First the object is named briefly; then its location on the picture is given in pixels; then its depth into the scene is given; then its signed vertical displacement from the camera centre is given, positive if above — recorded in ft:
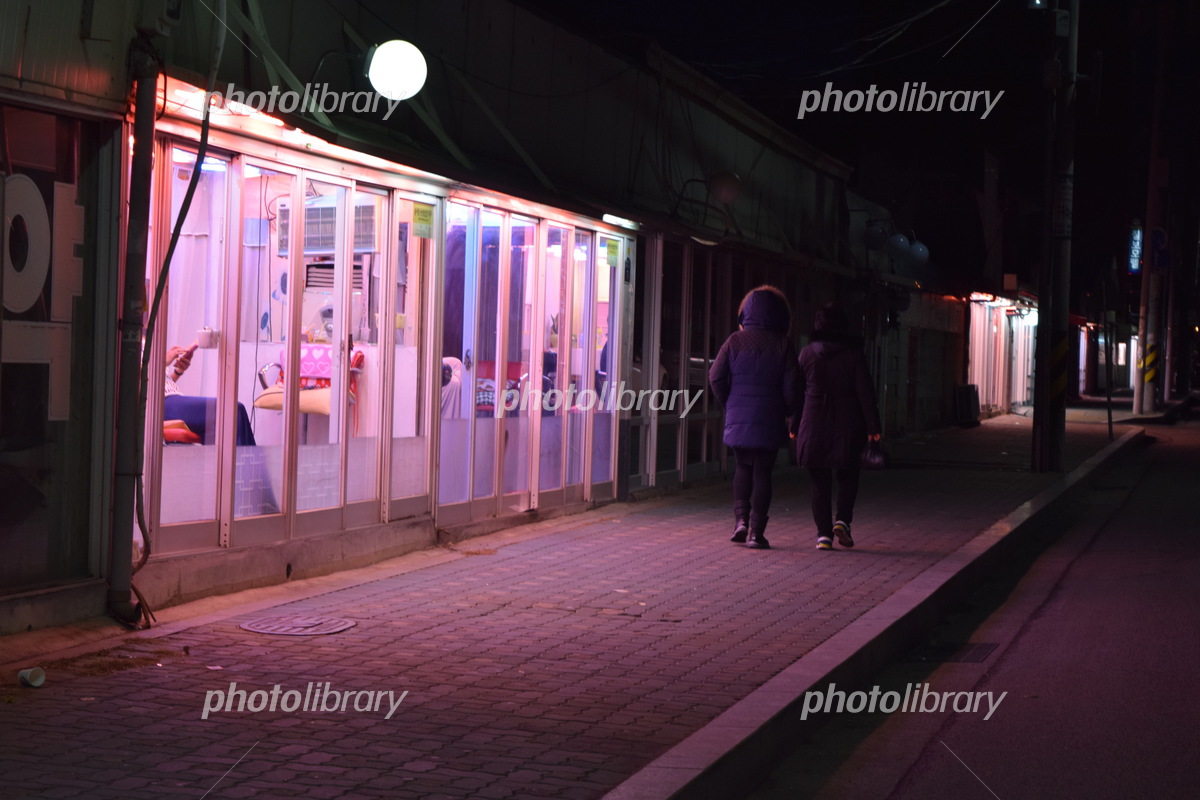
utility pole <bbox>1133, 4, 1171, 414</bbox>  123.13 +9.70
